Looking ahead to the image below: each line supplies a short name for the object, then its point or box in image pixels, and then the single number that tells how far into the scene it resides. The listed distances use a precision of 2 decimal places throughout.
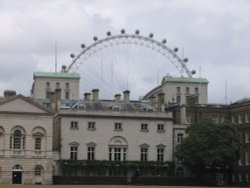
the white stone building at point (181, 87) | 190.30
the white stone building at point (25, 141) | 101.62
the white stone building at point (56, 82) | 190.75
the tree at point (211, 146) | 102.03
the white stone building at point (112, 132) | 107.62
